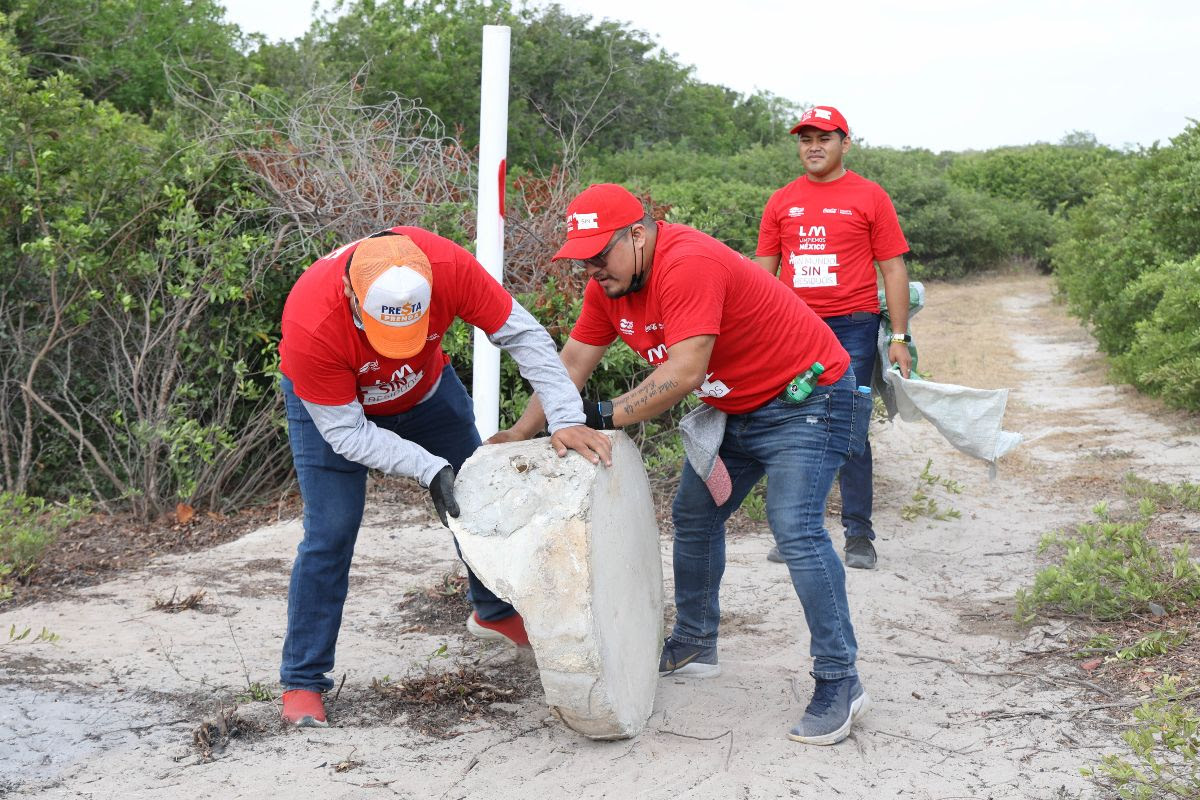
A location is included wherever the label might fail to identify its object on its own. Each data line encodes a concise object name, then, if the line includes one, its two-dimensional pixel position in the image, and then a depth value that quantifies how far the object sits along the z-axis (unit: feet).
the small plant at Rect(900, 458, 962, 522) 22.15
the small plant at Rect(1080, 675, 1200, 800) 10.84
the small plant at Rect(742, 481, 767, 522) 21.77
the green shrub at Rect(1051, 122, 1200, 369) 29.01
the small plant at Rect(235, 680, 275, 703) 13.84
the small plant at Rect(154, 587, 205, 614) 17.16
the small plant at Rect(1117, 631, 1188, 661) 14.17
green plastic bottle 12.53
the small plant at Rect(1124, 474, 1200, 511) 20.38
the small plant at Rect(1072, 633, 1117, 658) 14.62
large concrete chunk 11.58
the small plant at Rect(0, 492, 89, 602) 18.71
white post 17.31
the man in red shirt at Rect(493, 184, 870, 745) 11.69
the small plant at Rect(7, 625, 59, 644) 14.76
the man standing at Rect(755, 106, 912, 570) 18.28
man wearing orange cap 11.46
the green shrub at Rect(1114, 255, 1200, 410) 27.66
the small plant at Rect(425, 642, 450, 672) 15.02
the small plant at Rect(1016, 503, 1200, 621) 15.53
